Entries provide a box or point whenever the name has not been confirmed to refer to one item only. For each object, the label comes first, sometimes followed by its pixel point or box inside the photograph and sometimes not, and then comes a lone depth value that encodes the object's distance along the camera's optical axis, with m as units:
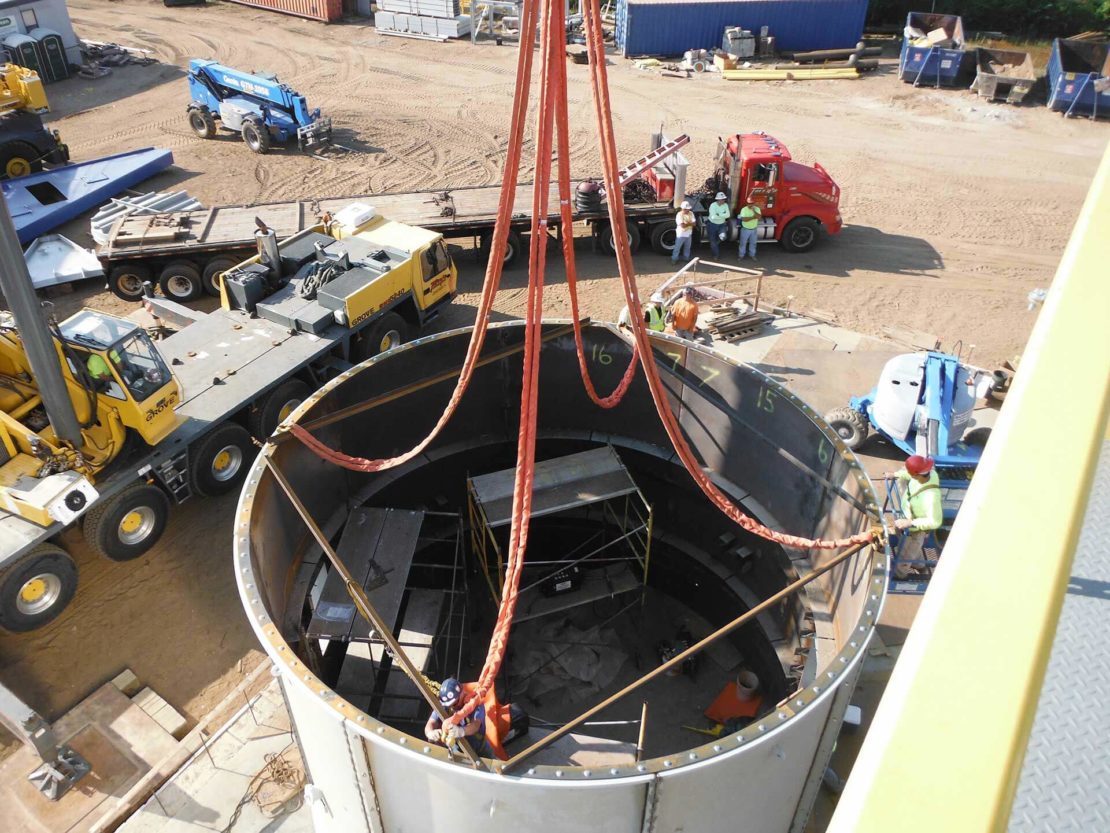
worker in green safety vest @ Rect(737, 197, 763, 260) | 18.64
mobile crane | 10.34
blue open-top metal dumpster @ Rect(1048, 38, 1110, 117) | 26.48
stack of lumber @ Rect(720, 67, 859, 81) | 29.81
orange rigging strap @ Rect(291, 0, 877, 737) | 5.49
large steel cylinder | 5.85
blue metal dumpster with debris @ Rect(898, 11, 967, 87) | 28.92
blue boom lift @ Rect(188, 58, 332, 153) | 23.55
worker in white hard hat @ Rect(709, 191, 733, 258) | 18.61
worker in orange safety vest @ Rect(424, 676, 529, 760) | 6.01
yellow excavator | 21.70
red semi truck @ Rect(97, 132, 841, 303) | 17.08
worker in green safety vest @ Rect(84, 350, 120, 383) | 10.82
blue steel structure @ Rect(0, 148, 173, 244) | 19.56
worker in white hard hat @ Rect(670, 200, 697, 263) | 18.52
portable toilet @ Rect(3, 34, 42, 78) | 27.87
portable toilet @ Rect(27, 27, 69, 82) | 28.59
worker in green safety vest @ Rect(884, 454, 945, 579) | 9.38
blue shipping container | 31.08
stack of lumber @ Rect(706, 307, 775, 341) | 15.91
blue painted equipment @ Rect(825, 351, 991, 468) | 11.89
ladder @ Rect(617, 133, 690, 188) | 18.55
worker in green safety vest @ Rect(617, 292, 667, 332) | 14.88
